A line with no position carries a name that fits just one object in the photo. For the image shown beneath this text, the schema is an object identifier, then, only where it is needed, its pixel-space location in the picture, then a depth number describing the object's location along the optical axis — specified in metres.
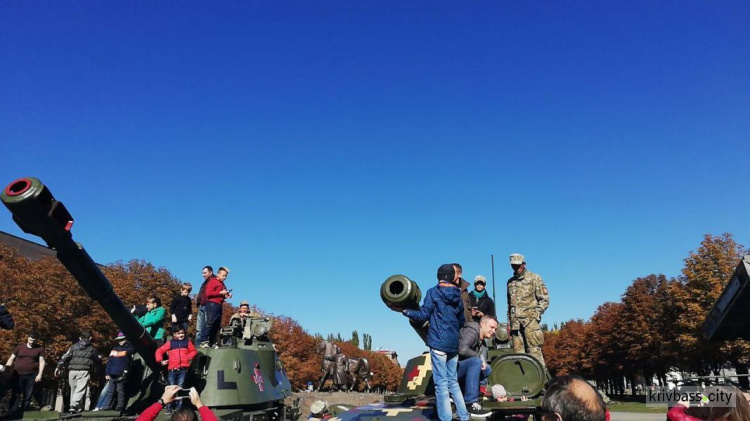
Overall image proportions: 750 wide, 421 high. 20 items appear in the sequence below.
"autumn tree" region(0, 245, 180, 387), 30.22
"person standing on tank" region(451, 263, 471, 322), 7.39
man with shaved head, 2.93
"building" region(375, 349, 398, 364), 148.75
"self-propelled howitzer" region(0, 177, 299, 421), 6.98
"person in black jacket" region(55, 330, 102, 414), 10.83
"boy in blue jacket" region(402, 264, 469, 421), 6.15
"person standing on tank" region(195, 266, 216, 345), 11.70
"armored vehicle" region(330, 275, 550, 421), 6.64
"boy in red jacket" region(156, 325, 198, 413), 9.41
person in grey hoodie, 6.55
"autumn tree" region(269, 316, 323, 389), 58.56
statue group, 32.78
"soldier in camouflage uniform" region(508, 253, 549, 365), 9.57
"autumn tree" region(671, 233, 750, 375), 35.19
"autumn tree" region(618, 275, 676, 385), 41.38
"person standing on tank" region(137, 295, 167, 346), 11.48
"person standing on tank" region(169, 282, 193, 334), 11.99
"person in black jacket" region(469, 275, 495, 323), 9.58
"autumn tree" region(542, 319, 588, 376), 67.69
